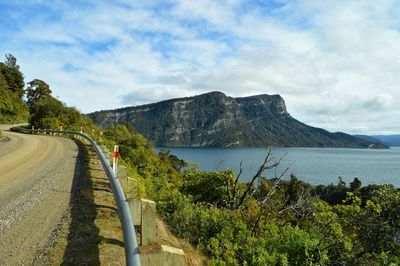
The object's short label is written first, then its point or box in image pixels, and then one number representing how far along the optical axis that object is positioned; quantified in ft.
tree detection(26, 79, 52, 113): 256.73
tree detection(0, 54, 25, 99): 255.09
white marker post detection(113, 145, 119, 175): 25.87
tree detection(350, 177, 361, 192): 189.98
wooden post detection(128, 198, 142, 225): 15.21
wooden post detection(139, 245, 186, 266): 11.34
